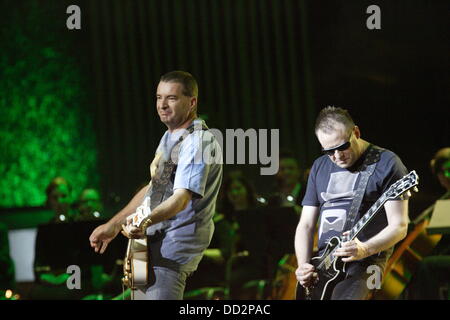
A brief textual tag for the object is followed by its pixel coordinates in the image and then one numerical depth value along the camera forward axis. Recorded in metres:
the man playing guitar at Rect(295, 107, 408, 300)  7.56
